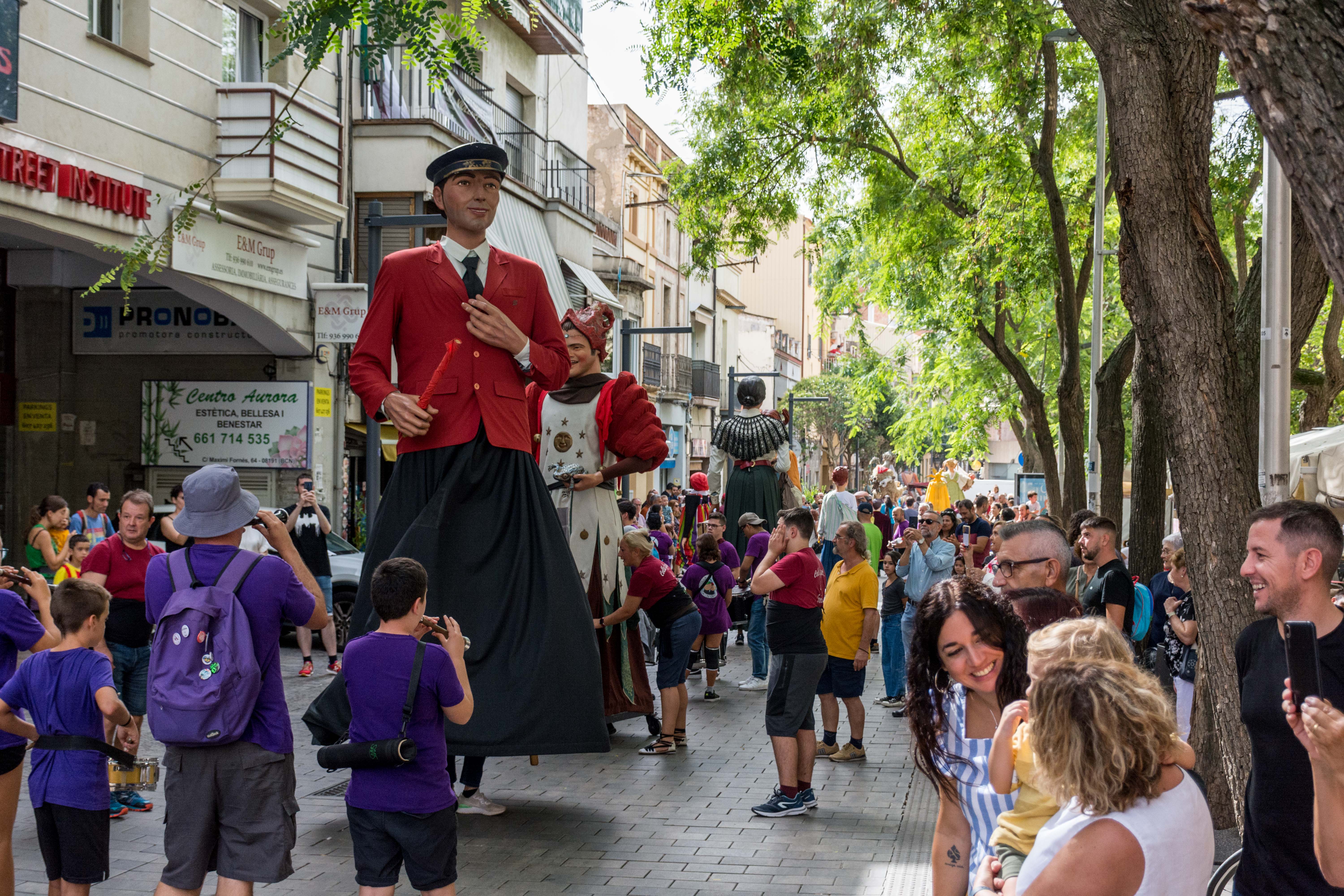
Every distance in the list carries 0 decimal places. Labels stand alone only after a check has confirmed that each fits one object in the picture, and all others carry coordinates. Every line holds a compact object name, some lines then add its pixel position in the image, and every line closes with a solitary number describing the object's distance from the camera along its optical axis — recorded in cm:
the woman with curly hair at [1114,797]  259
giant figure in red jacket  573
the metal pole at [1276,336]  608
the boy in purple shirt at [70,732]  480
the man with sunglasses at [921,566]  1053
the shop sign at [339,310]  1656
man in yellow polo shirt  895
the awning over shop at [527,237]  2092
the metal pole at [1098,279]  1540
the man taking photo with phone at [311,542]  1221
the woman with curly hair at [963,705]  357
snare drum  494
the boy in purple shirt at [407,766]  442
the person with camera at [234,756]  445
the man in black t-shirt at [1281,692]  350
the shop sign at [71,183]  1142
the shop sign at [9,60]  1115
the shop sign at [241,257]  1431
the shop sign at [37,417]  1644
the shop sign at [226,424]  1691
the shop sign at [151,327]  1658
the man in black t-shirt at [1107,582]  709
